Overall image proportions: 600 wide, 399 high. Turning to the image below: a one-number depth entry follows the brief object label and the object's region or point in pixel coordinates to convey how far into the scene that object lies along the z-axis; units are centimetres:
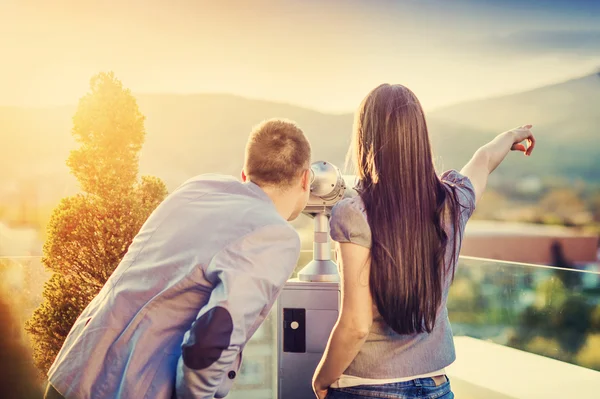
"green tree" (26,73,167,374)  458
